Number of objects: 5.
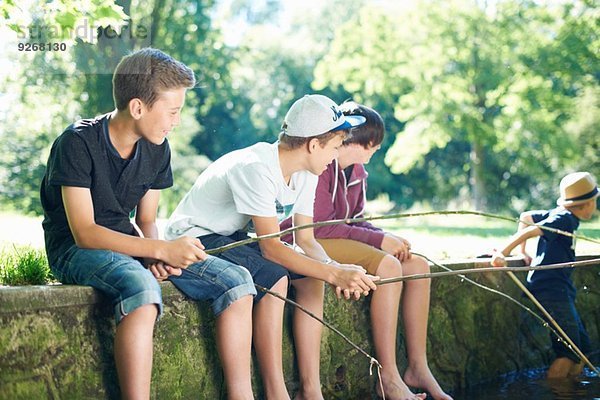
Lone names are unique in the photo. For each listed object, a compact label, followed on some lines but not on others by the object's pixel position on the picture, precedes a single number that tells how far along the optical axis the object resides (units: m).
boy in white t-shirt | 3.92
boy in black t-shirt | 3.48
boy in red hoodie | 4.53
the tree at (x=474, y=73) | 25.80
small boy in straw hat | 5.41
